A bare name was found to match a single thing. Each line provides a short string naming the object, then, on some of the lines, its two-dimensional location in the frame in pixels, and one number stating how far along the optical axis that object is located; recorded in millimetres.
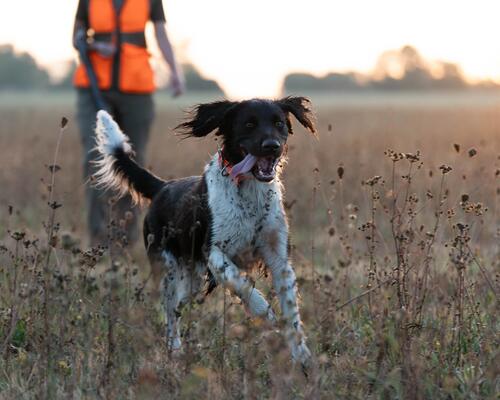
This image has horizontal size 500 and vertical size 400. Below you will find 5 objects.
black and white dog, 9604
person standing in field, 15443
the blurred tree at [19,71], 139506
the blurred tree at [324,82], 134662
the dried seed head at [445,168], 8530
